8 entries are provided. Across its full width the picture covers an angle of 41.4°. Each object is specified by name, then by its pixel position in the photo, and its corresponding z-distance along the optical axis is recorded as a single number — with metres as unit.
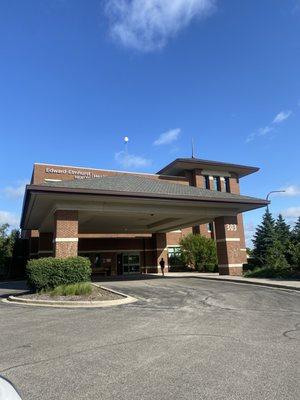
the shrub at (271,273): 24.29
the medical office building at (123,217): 22.94
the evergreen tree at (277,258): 26.05
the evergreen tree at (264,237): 41.47
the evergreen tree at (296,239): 29.98
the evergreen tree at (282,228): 48.90
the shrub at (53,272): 17.72
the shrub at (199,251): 39.69
